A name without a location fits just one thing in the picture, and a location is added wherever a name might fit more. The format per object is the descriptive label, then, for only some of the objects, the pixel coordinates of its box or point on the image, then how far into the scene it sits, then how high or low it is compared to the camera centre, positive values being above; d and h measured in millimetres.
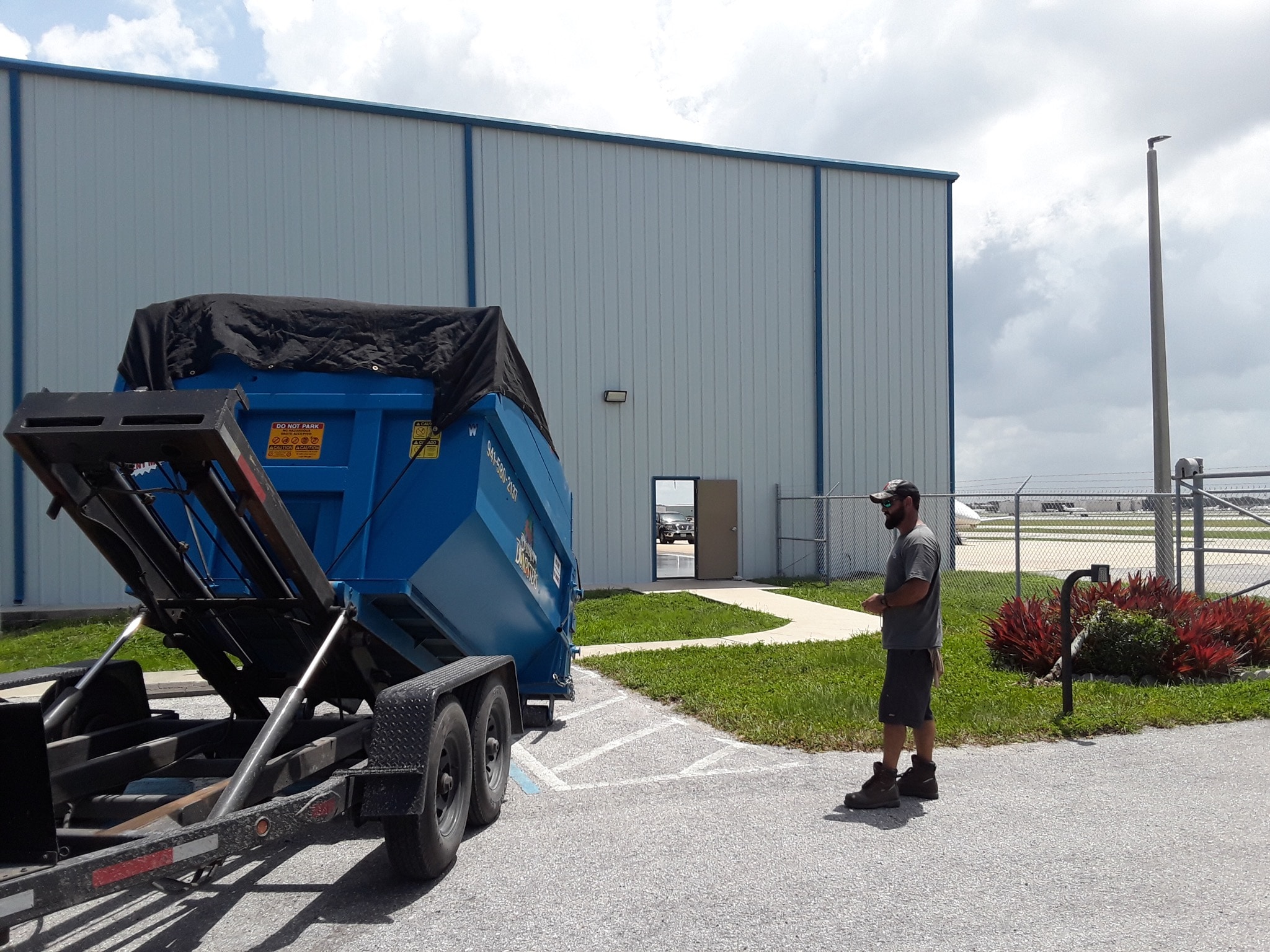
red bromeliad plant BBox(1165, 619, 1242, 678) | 9297 -1737
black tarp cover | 5535 +849
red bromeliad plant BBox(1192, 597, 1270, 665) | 9914 -1579
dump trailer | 4000 -375
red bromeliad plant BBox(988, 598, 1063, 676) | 9602 -1612
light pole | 15461 +1978
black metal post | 7711 -1030
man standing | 5613 -1031
